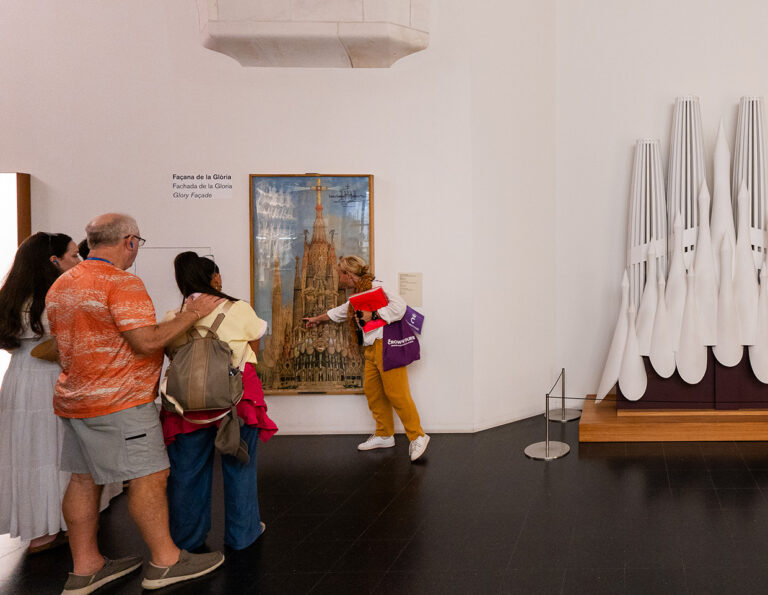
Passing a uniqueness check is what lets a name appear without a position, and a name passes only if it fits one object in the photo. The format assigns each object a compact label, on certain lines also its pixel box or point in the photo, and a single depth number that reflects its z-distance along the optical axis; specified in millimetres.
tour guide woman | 5332
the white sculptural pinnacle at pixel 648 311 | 5859
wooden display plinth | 5621
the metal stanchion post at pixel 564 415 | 6438
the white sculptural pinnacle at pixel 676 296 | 5816
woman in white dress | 3586
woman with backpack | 3453
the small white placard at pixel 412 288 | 5996
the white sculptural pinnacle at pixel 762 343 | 5664
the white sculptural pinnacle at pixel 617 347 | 6000
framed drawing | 5930
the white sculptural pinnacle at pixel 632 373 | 5820
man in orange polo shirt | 3027
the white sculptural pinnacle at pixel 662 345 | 5789
